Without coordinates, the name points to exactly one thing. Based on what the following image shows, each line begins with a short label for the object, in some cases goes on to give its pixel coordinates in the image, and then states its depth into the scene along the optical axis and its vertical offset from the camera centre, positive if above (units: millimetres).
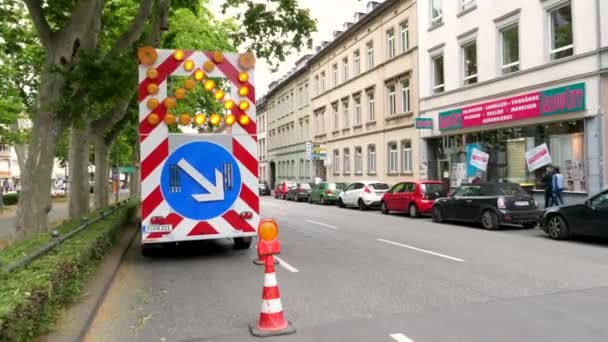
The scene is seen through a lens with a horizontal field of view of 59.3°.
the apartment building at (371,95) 28275 +5181
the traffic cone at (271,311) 5105 -1278
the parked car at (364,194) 24500 -747
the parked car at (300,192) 34875 -898
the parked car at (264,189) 49250 -953
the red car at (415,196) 19484 -694
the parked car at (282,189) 38812 -767
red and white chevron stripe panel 8914 +457
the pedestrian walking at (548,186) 17080 -317
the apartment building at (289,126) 47281 +5259
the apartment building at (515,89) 16938 +3287
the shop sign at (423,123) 24766 +2526
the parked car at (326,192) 29359 -793
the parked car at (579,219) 11352 -960
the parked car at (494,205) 14875 -825
